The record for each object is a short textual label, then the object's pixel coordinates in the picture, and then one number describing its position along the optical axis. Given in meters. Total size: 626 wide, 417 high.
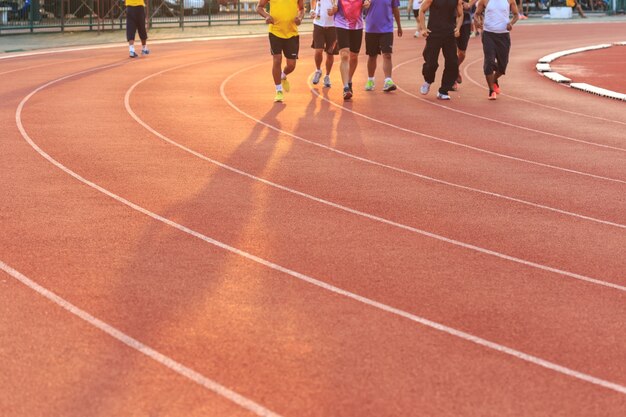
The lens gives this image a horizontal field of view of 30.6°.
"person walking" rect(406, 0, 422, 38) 29.58
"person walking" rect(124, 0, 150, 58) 25.53
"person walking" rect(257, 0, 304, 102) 15.41
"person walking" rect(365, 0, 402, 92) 16.97
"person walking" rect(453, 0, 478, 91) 18.00
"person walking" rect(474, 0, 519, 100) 16.47
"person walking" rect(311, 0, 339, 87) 16.95
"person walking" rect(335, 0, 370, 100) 16.41
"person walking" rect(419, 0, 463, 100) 16.67
